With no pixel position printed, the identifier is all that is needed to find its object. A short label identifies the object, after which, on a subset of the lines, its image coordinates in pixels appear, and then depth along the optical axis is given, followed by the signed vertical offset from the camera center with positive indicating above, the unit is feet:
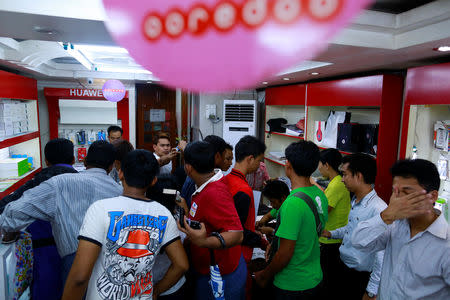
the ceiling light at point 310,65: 9.67 +1.62
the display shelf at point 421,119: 7.66 -0.04
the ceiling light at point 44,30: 5.90 +1.57
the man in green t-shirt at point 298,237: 4.54 -1.83
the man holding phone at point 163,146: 9.81 -1.13
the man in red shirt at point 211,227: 3.98 -1.50
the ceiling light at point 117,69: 17.17 +2.42
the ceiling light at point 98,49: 13.05 +2.73
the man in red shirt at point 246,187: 5.14 -1.25
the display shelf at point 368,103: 9.26 +0.46
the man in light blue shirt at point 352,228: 5.81 -2.39
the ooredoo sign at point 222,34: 1.10 +0.31
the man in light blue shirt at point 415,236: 3.60 -1.49
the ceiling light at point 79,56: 11.15 +2.22
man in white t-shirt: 3.46 -1.54
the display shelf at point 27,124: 11.12 -0.69
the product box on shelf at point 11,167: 12.25 -2.36
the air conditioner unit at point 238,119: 16.37 -0.27
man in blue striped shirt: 4.37 -1.40
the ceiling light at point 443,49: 6.63 +1.53
